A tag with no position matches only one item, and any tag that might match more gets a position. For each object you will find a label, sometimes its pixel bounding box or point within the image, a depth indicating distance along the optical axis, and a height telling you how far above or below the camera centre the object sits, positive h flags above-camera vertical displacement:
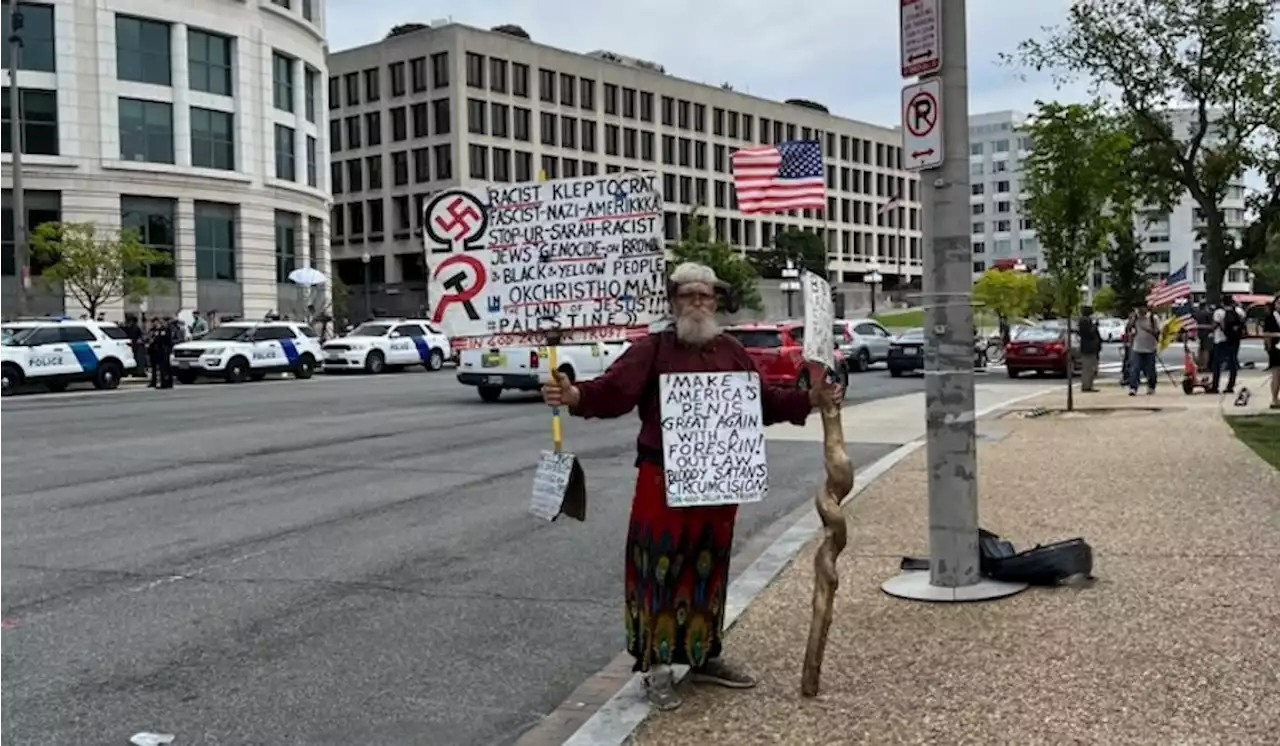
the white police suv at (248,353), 33.00 -0.04
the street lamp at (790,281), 48.06 +2.50
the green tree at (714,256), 65.12 +4.59
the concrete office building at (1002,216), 130.25 +13.26
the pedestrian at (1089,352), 23.91 -0.35
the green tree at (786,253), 91.69 +6.50
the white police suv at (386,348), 38.25 +0.01
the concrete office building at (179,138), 47.06 +8.65
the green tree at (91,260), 38.41 +2.97
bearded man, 4.95 -0.73
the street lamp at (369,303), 82.04 +3.09
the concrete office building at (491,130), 80.12 +14.99
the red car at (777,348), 21.23 -0.13
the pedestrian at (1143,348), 22.09 -0.28
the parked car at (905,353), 31.81 -0.39
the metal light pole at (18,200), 33.28 +4.24
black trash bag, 6.71 -1.23
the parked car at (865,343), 34.81 -0.14
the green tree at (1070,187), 19.00 +2.26
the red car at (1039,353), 30.59 -0.44
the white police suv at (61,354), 27.84 +0.02
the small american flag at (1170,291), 30.28 +1.02
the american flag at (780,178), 26.53 +3.52
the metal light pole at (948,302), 6.59 +0.18
